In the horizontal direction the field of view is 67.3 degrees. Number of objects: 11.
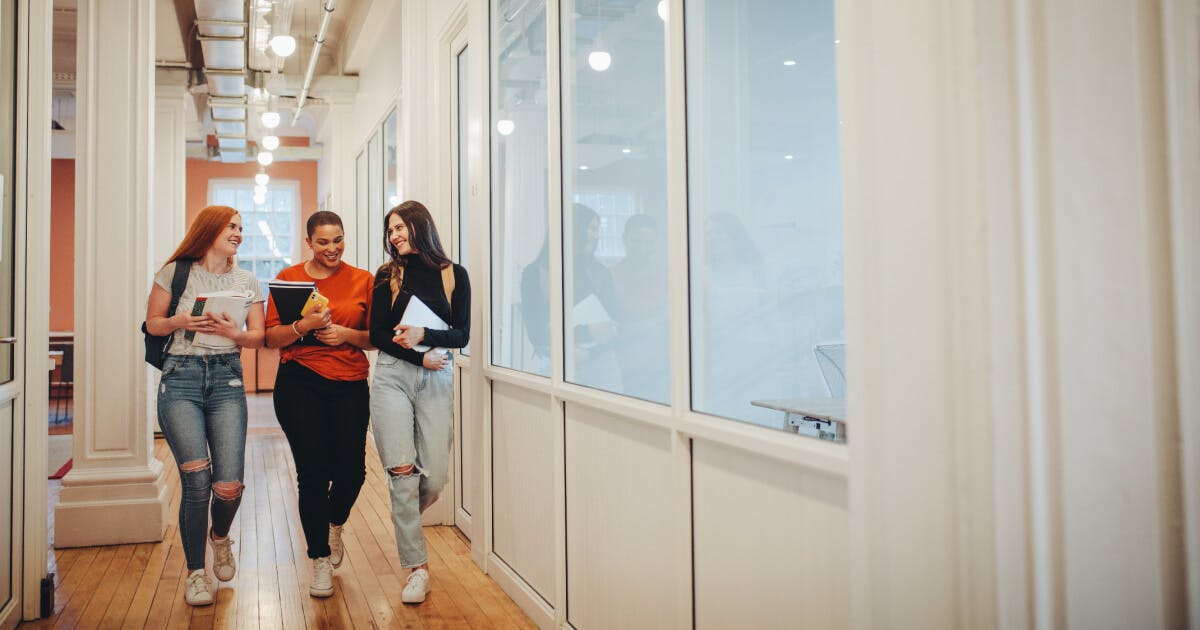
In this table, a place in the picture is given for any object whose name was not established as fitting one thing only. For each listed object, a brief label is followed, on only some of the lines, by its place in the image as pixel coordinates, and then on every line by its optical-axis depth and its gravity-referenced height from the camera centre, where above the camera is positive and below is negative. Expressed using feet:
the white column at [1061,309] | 3.64 +0.12
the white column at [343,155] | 28.09 +6.18
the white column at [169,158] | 25.99 +5.53
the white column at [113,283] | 14.16 +1.07
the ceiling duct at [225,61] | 19.58 +7.30
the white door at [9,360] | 9.52 -0.09
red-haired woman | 10.51 -0.50
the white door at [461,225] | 14.85 +2.00
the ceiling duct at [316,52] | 20.08 +7.70
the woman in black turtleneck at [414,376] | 10.61 -0.36
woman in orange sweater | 10.78 -0.52
